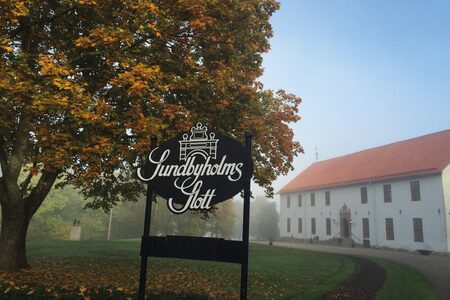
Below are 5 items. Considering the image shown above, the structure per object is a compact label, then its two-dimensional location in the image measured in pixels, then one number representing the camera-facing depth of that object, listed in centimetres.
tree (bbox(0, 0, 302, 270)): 1050
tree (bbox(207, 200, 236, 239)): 6875
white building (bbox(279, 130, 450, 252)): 3556
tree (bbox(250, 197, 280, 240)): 8538
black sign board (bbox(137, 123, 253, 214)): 762
